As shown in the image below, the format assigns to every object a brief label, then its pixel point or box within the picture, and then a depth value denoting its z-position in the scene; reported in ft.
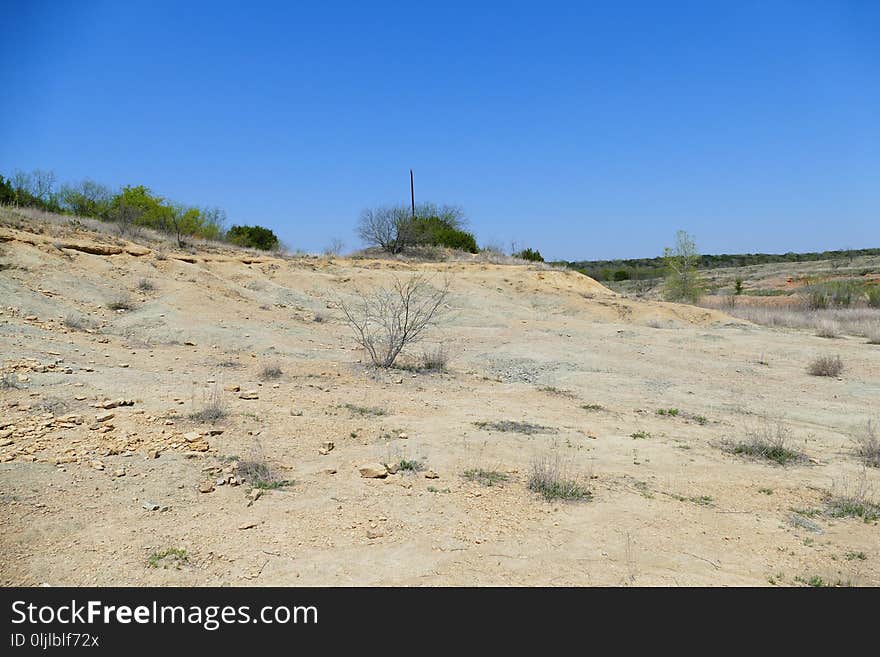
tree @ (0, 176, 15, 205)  73.62
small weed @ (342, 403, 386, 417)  24.81
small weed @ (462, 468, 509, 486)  17.94
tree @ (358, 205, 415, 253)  108.17
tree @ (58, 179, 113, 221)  85.97
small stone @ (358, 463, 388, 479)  17.76
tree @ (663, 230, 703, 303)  105.19
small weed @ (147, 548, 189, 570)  12.14
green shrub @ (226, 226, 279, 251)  104.70
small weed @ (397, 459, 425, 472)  18.53
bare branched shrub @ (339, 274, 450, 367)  35.53
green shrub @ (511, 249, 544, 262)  127.10
